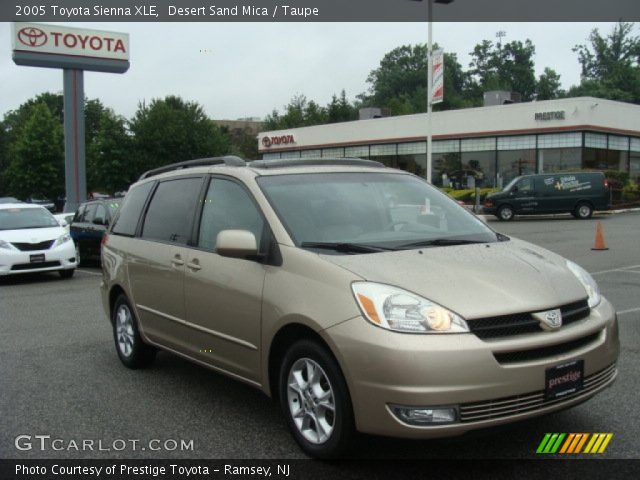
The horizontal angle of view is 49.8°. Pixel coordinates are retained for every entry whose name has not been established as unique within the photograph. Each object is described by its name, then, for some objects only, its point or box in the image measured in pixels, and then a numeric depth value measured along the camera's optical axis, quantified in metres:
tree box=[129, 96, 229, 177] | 49.56
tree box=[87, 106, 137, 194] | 48.78
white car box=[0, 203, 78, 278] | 12.97
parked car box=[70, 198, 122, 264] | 15.36
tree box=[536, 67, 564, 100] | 98.56
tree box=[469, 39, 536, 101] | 101.62
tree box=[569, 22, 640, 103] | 82.75
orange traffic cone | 16.16
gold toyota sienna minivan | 3.48
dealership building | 36.50
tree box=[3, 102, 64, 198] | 52.81
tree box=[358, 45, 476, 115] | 102.94
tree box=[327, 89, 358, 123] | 59.44
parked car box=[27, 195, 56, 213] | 52.32
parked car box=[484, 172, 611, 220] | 28.67
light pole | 22.58
